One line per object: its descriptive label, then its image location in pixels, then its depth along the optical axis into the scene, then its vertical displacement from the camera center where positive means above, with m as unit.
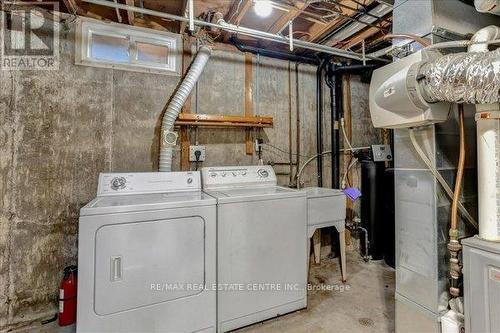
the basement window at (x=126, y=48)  2.25 +1.18
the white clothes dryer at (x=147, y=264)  1.51 -0.62
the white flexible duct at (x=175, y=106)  2.31 +0.60
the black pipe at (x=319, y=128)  3.22 +0.53
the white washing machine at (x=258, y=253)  1.84 -0.66
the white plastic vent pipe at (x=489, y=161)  1.28 +0.03
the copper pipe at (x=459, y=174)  1.39 -0.03
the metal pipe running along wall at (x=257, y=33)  1.93 +1.27
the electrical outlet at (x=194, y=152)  2.56 +0.18
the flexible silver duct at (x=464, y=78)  1.15 +0.43
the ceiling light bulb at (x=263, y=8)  2.05 +1.41
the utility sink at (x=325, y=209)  2.50 -0.42
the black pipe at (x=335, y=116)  3.26 +0.70
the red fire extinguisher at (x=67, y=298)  1.93 -1.00
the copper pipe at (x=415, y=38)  1.50 +0.79
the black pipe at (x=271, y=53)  2.76 +1.35
